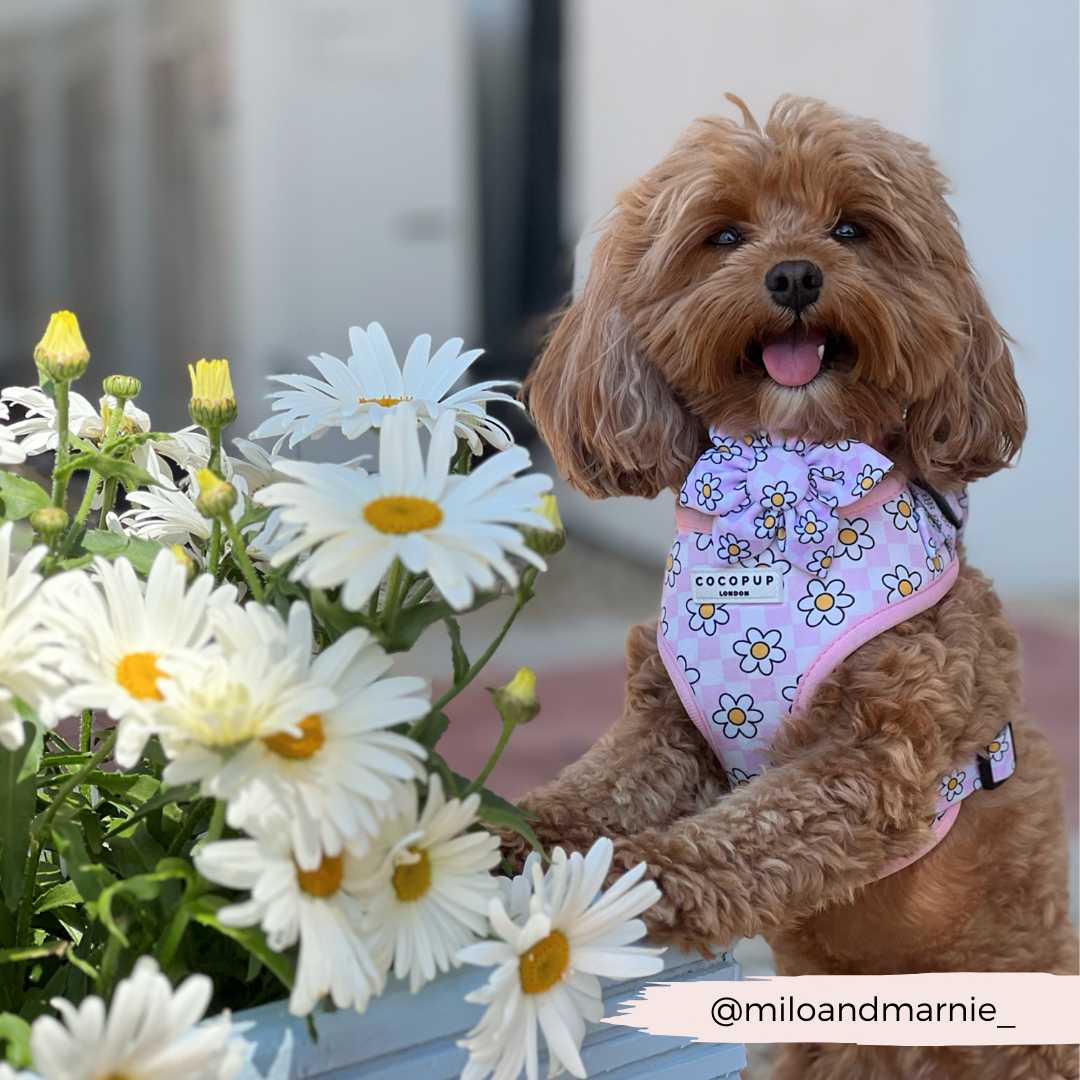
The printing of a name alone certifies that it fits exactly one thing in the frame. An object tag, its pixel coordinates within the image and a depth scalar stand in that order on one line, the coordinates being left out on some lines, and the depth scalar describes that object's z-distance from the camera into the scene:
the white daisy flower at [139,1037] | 0.67
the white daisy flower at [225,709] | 0.77
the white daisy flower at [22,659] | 0.78
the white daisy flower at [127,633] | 0.77
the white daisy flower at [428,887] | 0.83
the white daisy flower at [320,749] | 0.76
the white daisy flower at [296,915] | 0.76
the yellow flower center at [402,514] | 0.83
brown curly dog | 1.19
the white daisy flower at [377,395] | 1.11
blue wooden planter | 0.83
